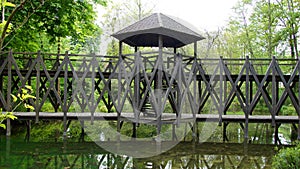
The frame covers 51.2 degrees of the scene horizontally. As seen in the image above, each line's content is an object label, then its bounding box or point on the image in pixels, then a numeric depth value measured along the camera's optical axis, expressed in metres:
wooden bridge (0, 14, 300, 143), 7.21
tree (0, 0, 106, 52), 8.79
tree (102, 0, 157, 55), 17.70
